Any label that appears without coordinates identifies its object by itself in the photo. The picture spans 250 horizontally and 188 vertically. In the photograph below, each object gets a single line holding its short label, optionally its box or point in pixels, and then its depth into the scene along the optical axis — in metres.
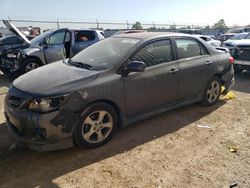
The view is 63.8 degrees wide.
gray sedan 2.68
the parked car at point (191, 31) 16.82
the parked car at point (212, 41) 9.08
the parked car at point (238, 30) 17.08
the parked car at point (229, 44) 7.41
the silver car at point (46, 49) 6.72
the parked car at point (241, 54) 6.64
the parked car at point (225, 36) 15.37
